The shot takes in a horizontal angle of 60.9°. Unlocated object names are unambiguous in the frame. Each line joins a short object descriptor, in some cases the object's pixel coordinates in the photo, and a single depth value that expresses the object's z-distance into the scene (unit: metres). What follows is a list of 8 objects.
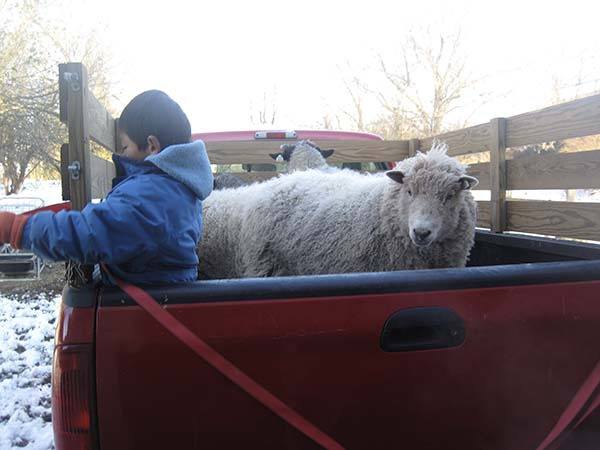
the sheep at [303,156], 5.02
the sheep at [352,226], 3.60
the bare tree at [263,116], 40.97
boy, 1.52
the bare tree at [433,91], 25.89
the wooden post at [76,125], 1.69
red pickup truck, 1.40
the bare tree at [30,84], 15.39
